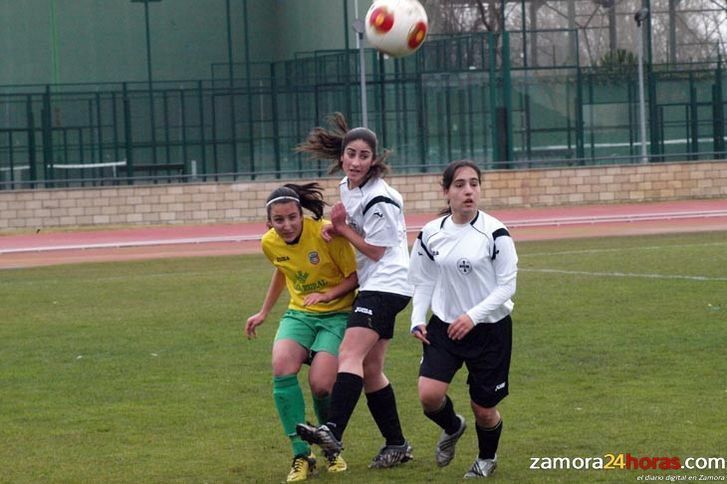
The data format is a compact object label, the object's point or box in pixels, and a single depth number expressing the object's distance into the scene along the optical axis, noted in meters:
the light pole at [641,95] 37.16
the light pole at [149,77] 36.81
